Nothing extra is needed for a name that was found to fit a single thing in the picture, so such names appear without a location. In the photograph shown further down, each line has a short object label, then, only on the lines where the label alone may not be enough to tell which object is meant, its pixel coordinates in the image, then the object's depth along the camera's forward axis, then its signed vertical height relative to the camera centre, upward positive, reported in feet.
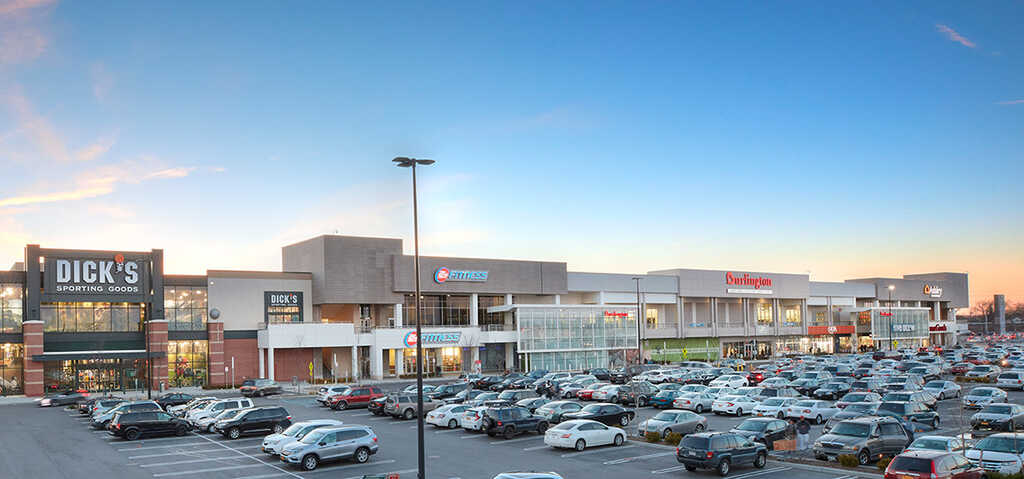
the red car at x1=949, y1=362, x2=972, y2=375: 236.02 -26.98
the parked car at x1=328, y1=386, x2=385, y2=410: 174.40 -23.62
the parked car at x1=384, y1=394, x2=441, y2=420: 155.84 -23.02
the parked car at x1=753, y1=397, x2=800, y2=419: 146.82 -23.16
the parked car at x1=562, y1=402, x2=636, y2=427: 134.82 -21.86
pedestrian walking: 110.63 -21.43
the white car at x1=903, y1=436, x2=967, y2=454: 91.91 -19.20
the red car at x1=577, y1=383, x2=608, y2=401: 183.51 -24.82
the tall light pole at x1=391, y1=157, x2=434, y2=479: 78.79 +4.29
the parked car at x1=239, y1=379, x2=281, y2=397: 217.77 -26.44
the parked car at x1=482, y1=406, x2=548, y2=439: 127.24 -21.69
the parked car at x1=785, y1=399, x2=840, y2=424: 142.20 -23.20
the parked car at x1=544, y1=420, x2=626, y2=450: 114.01 -21.62
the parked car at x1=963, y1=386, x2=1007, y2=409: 153.99 -23.32
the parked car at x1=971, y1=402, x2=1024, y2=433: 124.16 -22.05
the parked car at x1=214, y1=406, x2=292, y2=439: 129.39 -21.42
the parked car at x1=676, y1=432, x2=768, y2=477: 95.40 -20.37
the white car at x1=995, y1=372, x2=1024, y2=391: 195.62 -25.56
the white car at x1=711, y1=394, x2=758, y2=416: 154.30 -23.83
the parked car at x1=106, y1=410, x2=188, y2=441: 131.75 -21.87
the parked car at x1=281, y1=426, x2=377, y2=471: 102.32 -20.32
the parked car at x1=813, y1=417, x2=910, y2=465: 99.30 -20.23
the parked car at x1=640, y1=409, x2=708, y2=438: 123.75 -21.78
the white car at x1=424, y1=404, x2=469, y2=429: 139.74 -22.47
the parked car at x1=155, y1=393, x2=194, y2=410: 182.29 -24.65
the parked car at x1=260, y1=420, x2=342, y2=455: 106.52 -19.61
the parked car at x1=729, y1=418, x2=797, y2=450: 112.37 -20.85
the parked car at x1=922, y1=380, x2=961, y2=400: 178.40 -24.77
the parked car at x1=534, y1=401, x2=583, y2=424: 136.67 -21.62
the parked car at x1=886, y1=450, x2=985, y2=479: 79.46 -18.95
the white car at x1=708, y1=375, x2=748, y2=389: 193.36 -24.23
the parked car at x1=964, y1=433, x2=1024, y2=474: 86.53 -19.59
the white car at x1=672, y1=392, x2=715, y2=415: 159.74 -23.86
